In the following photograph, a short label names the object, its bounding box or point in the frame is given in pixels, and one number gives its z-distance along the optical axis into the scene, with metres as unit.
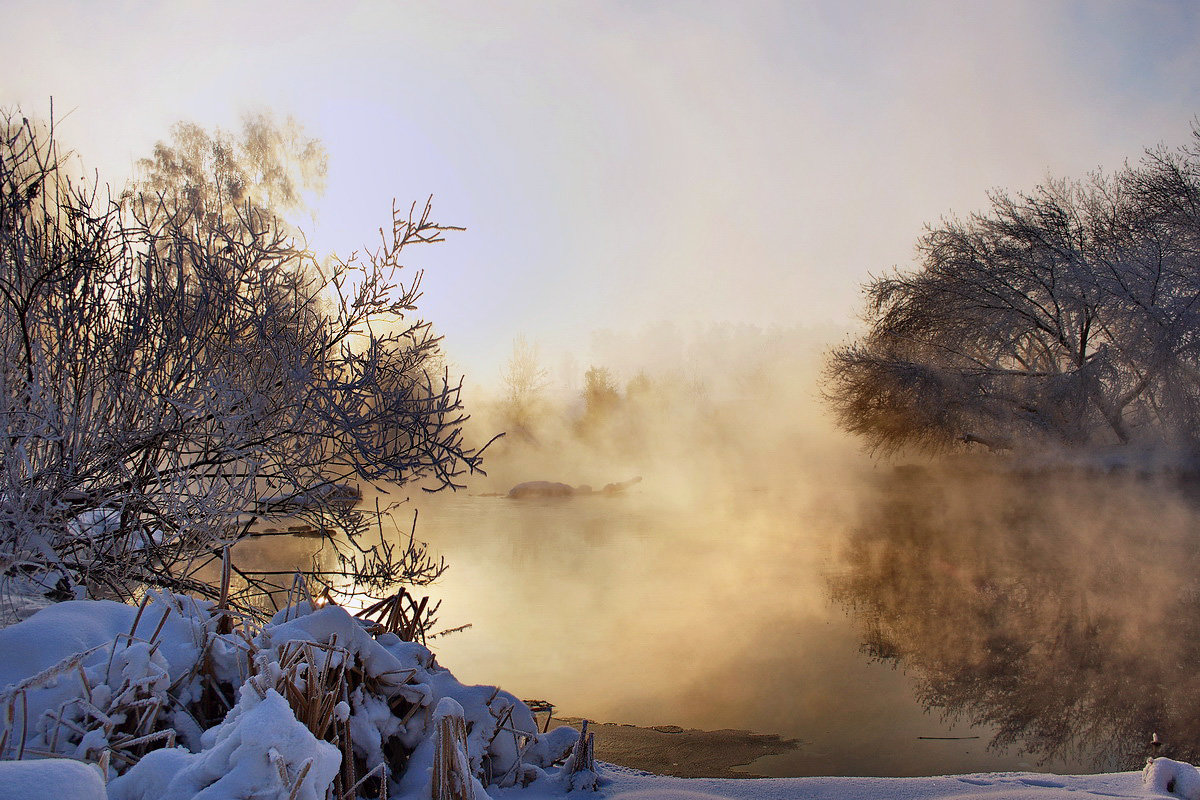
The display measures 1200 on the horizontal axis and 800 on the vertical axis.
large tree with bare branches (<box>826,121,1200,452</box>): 16.78
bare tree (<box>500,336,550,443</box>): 37.03
